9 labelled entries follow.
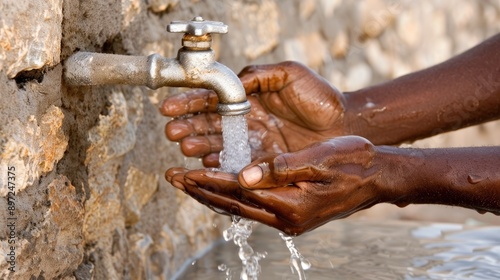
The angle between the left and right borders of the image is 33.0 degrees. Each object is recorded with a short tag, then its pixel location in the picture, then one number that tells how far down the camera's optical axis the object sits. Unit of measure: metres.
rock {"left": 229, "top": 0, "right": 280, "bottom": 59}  2.71
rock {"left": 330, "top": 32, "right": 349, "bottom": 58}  3.36
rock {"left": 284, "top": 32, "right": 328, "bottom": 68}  3.09
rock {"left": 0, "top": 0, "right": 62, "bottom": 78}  1.34
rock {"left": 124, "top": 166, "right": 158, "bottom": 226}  1.99
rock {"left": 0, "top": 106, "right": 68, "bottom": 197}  1.37
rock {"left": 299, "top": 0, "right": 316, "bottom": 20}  3.17
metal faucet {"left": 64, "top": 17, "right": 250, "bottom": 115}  1.54
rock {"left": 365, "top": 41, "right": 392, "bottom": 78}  3.51
